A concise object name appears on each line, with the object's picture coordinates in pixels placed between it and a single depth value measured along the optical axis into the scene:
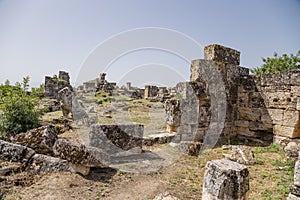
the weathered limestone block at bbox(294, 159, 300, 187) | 2.73
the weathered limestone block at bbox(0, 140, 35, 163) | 4.18
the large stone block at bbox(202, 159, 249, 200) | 2.66
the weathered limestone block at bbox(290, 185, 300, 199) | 2.73
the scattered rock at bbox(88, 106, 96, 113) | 11.52
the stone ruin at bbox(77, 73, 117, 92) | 24.28
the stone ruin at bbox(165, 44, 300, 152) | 6.28
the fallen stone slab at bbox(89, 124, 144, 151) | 4.81
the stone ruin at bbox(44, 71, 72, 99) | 17.12
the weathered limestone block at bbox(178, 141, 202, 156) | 5.67
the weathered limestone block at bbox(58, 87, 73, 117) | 8.83
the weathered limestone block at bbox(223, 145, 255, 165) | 4.92
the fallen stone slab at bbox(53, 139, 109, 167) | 3.87
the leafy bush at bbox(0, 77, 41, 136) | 5.74
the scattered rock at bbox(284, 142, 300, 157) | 4.92
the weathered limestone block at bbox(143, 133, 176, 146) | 6.45
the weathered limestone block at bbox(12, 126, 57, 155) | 4.57
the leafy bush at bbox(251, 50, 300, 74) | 21.35
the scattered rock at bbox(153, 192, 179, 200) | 2.74
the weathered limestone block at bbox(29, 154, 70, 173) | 3.95
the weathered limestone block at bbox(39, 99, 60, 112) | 11.60
